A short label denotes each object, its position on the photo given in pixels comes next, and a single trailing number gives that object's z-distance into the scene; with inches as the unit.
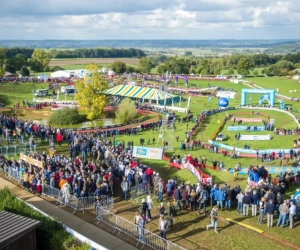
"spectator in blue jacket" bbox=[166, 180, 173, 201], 714.2
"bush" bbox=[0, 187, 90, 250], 508.4
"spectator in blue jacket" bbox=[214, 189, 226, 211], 668.7
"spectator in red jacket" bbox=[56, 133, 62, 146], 1135.0
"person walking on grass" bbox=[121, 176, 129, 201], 717.3
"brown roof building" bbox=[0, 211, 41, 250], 466.0
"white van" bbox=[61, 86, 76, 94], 2824.3
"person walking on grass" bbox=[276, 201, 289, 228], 604.4
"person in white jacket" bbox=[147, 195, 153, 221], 637.3
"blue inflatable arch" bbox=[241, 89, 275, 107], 2464.7
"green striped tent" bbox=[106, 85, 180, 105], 2511.1
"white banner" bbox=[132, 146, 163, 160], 1093.8
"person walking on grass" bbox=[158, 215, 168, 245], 557.9
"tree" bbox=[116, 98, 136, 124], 1936.5
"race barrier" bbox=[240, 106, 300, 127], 1902.8
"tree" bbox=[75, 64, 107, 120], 1999.3
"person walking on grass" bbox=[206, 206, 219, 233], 596.7
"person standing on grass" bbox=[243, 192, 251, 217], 642.0
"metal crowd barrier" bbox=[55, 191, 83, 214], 680.4
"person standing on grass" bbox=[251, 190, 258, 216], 644.1
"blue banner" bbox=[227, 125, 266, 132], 1749.5
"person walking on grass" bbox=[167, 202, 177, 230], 618.2
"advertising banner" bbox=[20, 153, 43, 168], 820.0
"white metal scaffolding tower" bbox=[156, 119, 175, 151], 1407.5
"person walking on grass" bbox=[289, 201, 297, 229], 602.2
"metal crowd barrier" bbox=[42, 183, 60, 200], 710.8
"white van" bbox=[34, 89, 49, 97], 2709.2
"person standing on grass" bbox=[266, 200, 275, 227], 603.2
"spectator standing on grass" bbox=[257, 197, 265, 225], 621.0
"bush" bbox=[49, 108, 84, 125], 1934.1
